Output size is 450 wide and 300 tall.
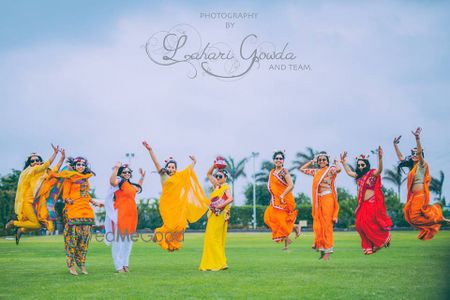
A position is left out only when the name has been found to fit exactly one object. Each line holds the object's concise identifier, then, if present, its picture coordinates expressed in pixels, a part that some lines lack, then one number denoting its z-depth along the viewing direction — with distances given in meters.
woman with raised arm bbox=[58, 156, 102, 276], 12.69
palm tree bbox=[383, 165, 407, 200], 73.27
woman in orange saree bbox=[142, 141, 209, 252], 15.02
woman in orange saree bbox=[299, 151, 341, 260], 14.25
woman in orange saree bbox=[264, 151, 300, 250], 16.34
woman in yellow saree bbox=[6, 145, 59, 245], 14.47
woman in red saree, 14.76
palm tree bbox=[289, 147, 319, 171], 72.62
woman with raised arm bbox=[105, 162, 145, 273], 13.11
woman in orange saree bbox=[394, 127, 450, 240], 15.60
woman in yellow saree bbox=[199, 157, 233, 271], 12.72
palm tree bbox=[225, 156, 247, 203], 73.62
